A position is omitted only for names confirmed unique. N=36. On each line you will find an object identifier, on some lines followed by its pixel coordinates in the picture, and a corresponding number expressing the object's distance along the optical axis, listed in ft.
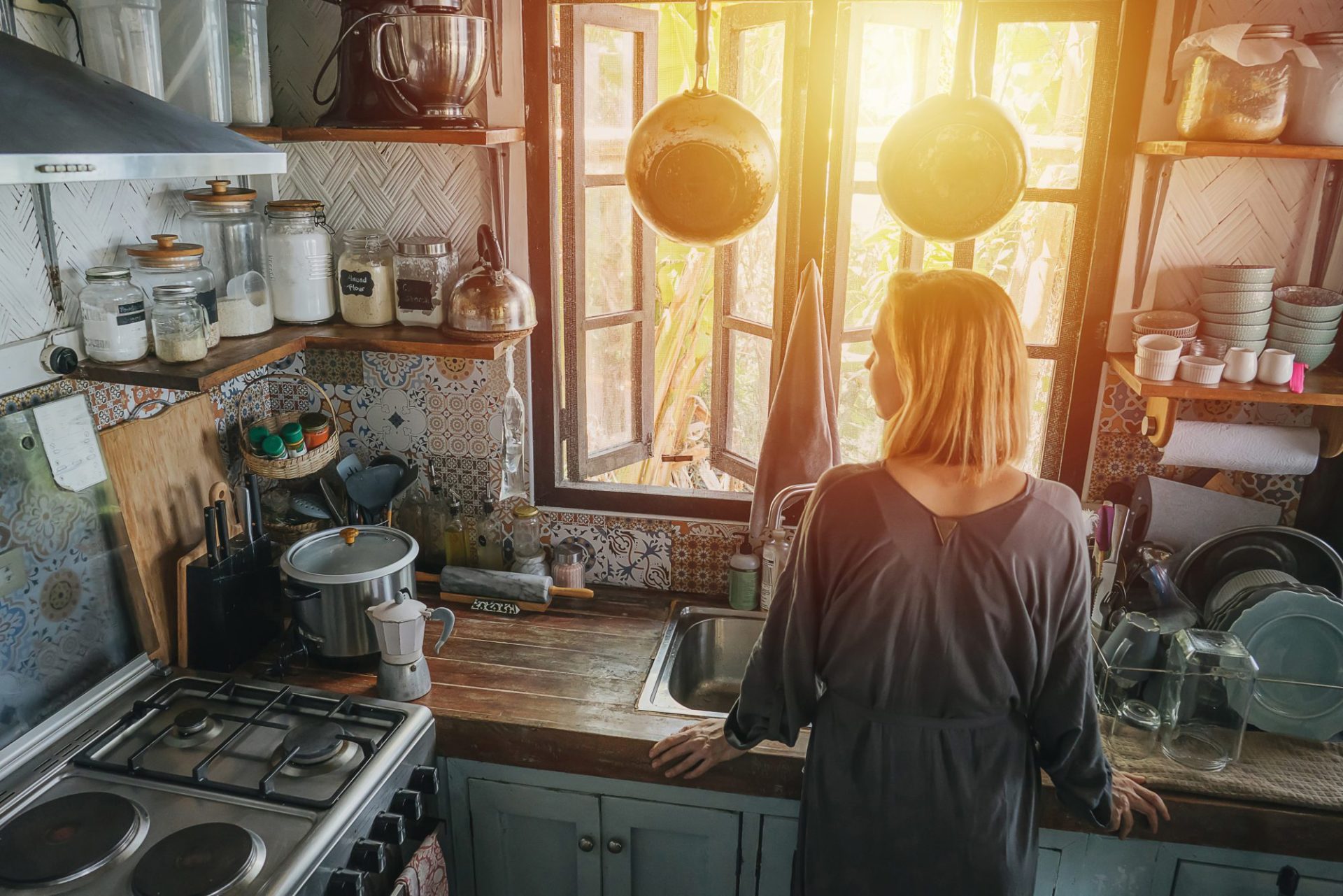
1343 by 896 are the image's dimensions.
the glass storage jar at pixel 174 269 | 5.72
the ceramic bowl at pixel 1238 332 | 6.02
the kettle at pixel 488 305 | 6.37
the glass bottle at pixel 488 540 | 7.55
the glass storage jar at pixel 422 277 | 6.61
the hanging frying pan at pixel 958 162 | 5.46
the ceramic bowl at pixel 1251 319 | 6.01
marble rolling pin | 7.18
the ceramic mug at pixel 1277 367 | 5.82
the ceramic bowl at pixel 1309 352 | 6.00
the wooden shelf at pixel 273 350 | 5.49
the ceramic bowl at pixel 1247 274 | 5.98
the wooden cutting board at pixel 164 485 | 6.01
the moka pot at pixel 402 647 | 5.85
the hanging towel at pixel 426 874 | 5.27
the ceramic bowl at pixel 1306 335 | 5.98
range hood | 3.57
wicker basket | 6.46
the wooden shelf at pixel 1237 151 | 5.36
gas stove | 4.53
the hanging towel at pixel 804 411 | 6.30
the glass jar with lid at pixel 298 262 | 6.42
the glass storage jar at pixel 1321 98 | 5.35
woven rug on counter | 5.22
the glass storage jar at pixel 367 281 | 6.63
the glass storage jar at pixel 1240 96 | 5.37
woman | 4.33
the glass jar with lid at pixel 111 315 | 5.53
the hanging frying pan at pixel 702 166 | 5.68
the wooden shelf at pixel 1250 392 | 5.74
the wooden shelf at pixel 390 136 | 5.90
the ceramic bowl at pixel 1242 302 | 5.99
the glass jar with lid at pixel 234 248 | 6.15
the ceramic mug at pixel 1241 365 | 5.83
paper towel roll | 6.25
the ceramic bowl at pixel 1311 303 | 5.94
